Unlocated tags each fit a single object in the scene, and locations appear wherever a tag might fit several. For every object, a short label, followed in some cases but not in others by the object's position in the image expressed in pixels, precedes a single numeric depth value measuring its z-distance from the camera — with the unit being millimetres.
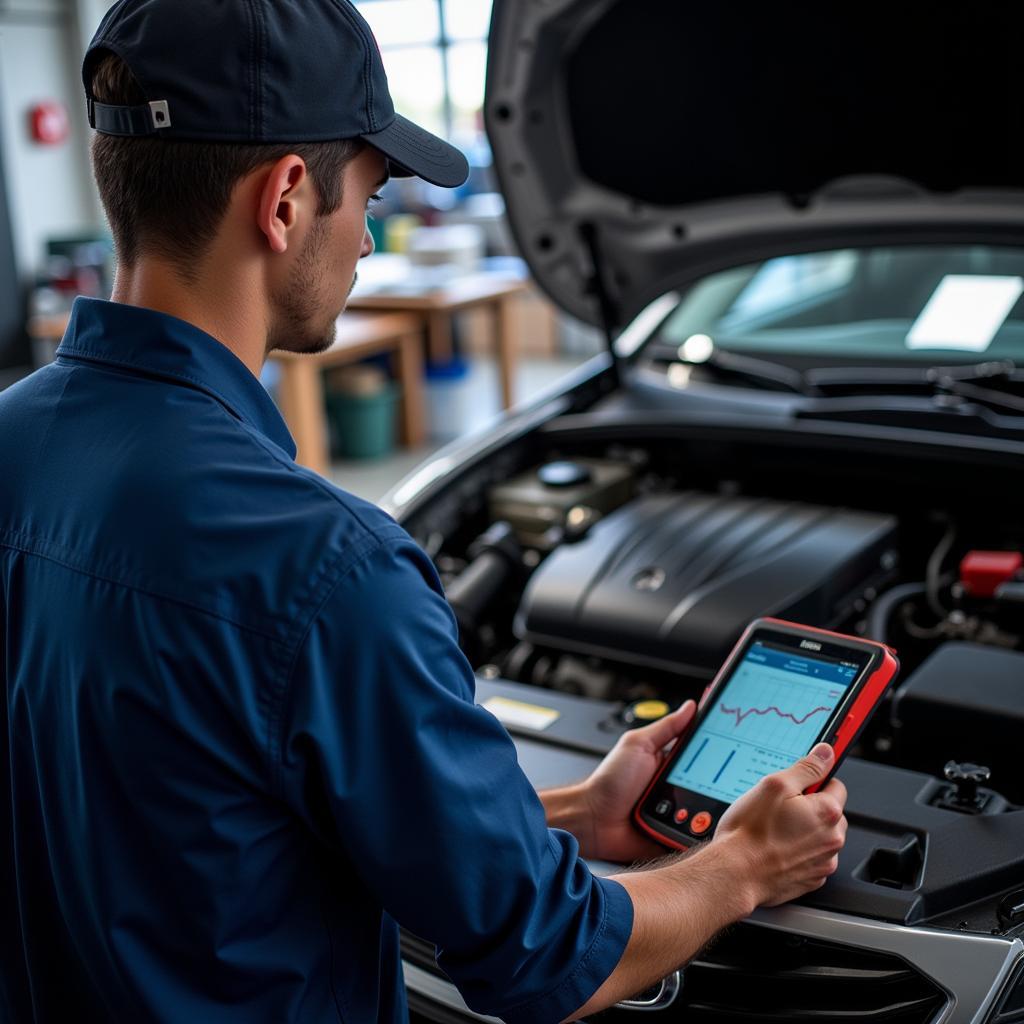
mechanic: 928
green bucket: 6227
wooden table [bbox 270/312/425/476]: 5309
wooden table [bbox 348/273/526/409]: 6227
